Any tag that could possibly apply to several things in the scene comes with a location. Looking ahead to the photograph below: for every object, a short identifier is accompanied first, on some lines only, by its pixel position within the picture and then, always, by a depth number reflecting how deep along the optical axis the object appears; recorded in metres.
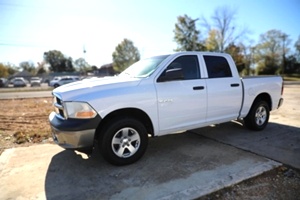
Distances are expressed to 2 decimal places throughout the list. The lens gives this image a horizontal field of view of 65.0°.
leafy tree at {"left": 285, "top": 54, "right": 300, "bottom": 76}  59.53
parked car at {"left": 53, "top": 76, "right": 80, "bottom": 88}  31.98
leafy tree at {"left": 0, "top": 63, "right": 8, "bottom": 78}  62.94
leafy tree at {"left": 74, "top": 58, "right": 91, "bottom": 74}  79.09
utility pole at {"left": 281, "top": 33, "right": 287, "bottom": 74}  59.07
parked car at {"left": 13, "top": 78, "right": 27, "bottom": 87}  41.19
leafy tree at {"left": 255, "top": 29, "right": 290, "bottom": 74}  57.72
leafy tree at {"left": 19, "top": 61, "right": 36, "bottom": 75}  101.75
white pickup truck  3.66
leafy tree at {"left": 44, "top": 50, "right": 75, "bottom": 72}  88.75
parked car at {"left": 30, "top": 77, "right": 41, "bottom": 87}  43.16
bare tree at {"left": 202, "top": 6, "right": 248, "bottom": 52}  47.97
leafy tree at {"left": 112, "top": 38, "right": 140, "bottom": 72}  64.00
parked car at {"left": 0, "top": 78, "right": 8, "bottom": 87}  41.19
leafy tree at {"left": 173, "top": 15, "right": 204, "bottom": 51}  50.81
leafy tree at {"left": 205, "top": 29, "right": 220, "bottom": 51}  47.91
